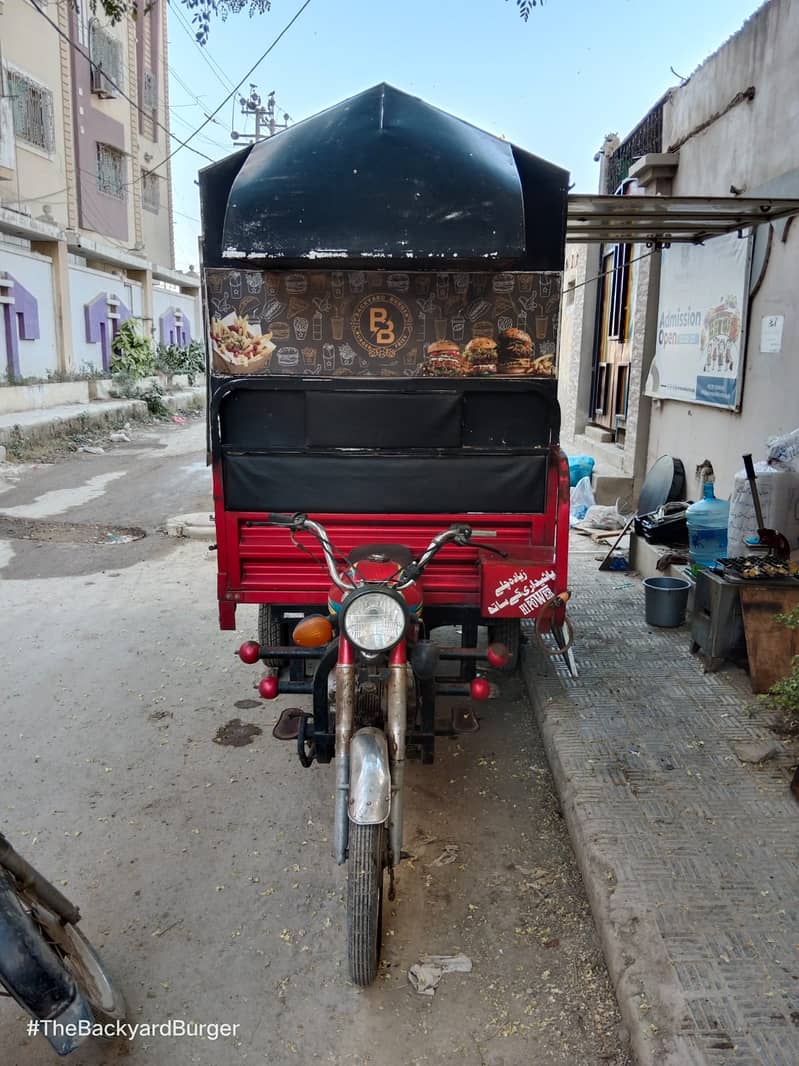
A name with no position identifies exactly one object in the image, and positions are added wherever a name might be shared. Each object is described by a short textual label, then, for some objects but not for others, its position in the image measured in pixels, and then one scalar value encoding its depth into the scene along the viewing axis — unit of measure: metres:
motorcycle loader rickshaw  3.93
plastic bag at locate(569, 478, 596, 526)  8.95
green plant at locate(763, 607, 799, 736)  3.49
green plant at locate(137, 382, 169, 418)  20.72
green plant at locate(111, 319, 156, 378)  22.75
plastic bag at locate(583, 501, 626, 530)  8.47
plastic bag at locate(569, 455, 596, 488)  9.41
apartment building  18.22
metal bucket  5.20
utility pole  33.59
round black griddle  7.57
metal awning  4.82
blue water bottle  5.74
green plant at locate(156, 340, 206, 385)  26.30
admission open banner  6.34
